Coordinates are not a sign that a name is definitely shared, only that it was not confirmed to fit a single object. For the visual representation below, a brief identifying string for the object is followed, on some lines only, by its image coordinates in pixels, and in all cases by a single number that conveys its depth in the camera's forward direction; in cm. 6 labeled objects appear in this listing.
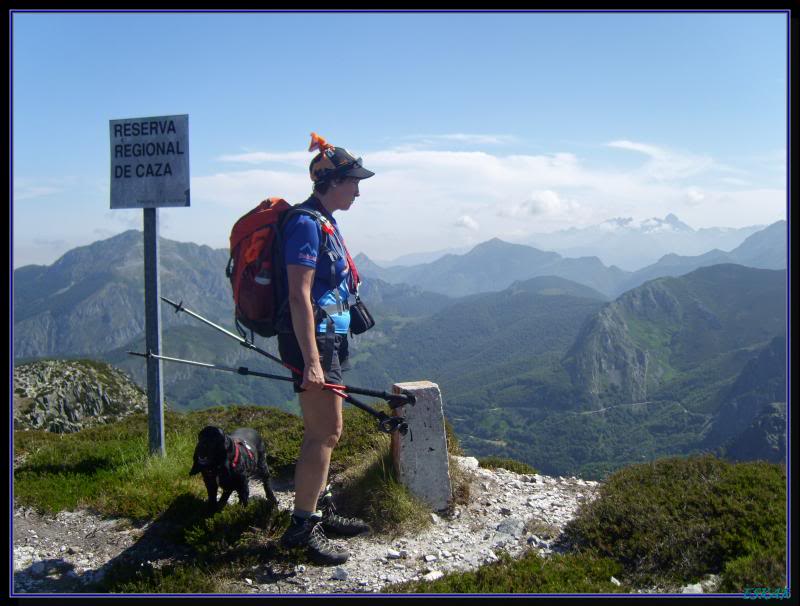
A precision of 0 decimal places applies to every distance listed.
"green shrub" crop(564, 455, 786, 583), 513
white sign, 693
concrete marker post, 620
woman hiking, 455
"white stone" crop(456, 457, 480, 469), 799
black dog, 564
